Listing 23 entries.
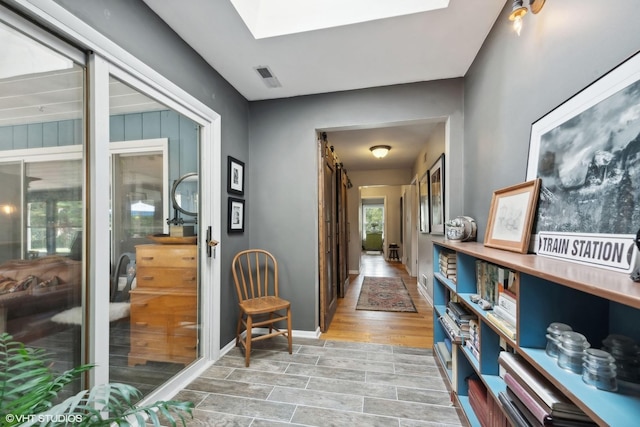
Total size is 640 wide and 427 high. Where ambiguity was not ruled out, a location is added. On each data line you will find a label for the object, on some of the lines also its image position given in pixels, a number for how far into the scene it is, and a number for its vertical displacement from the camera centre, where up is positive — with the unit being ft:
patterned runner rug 12.60 -4.18
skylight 5.75 +4.45
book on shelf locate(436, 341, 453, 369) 6.63 -3.50
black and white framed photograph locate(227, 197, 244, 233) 8.58 +0.04
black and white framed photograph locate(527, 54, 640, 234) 2.81 +0.70
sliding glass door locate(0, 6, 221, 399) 3.80 +0.09
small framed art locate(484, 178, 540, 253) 4.29 +0.00
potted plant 2.20 -1.60
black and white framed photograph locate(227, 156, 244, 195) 8.51 +1.29
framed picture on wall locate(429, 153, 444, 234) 10.49 +0.83
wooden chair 8.00 -2.40
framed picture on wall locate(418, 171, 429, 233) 13.70 +0.74
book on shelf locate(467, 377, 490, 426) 4.53 -3.19
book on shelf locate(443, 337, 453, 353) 6.98 -3.32
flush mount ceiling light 15.33 +3.73
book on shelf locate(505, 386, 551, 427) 2.67 -2.13
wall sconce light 4.29 +3.27
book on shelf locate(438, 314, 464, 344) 5.37 -2.38
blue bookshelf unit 2.07 -1.15
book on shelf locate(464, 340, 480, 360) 4.61 -2.35
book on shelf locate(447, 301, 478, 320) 5.37 -1.95
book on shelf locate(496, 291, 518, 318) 3.47 -1.15
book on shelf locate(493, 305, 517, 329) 3.46 -1.32
